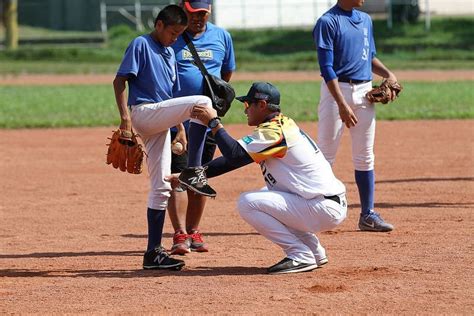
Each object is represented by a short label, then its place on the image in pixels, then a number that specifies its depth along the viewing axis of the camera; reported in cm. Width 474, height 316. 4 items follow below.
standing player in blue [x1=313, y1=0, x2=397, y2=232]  1725
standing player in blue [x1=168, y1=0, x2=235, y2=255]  1572
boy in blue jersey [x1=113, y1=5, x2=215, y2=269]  1429
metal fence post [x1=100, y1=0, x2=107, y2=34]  8268
